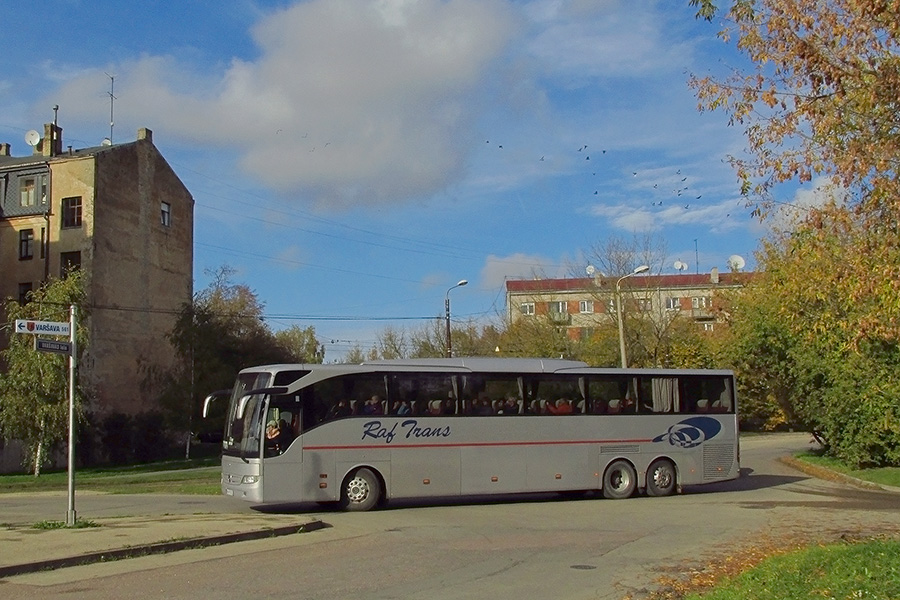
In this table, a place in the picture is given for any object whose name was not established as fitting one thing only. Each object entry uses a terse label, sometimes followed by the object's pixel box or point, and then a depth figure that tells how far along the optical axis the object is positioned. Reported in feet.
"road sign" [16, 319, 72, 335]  46.34
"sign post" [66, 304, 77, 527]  48.06
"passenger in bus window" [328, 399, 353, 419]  63.62
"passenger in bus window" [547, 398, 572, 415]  71.67
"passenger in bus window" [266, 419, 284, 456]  61.31
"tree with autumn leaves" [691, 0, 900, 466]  34.17
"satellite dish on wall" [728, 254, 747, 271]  182.05
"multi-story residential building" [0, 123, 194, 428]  157.58
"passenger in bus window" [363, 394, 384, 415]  64.69
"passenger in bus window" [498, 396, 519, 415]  69.92
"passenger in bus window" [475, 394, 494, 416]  68.90
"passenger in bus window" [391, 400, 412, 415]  65.81
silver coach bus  62.28
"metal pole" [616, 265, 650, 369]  121.19
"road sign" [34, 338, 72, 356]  47.55
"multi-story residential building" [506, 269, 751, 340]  187.11
